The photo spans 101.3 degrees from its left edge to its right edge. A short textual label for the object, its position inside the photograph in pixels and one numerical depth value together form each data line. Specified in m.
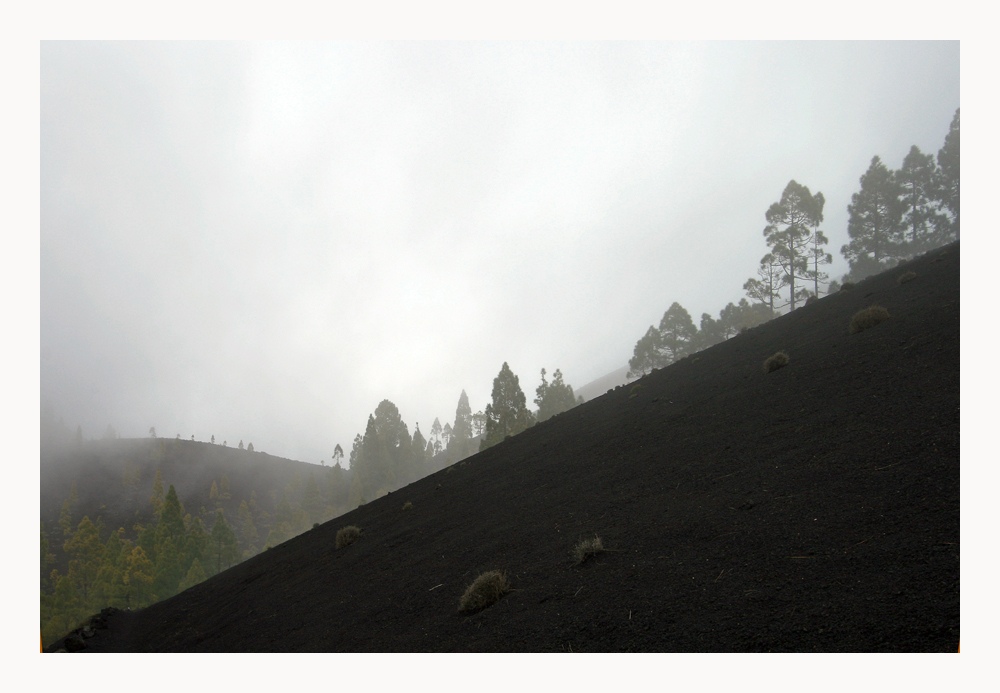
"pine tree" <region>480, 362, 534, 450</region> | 44.88
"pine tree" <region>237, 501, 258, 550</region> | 83.33
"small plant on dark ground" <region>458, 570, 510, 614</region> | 6.86
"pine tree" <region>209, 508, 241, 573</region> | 48.81
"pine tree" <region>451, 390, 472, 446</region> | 97.40
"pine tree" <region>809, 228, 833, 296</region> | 37.62
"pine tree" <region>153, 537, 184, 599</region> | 36.66
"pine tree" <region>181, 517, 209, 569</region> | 41.81
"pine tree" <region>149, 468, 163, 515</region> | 83.47
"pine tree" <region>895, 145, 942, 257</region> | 36.44
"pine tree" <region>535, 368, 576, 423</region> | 56.31
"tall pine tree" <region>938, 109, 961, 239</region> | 34.91
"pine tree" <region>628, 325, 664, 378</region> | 53.25
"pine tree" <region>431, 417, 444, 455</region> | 136.75
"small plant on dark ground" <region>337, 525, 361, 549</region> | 15.30
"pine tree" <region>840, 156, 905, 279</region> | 37.94
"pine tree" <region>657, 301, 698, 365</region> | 51.12
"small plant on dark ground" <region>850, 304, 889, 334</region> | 14.12
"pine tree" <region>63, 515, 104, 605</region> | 42.41
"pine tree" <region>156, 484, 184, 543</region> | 42.08
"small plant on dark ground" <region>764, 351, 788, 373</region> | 14.77
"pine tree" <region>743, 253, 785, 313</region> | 39.72
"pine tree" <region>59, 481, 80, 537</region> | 80.06
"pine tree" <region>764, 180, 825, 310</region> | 37.62
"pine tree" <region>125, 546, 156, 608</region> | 34.34
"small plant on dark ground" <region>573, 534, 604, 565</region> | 7.46
